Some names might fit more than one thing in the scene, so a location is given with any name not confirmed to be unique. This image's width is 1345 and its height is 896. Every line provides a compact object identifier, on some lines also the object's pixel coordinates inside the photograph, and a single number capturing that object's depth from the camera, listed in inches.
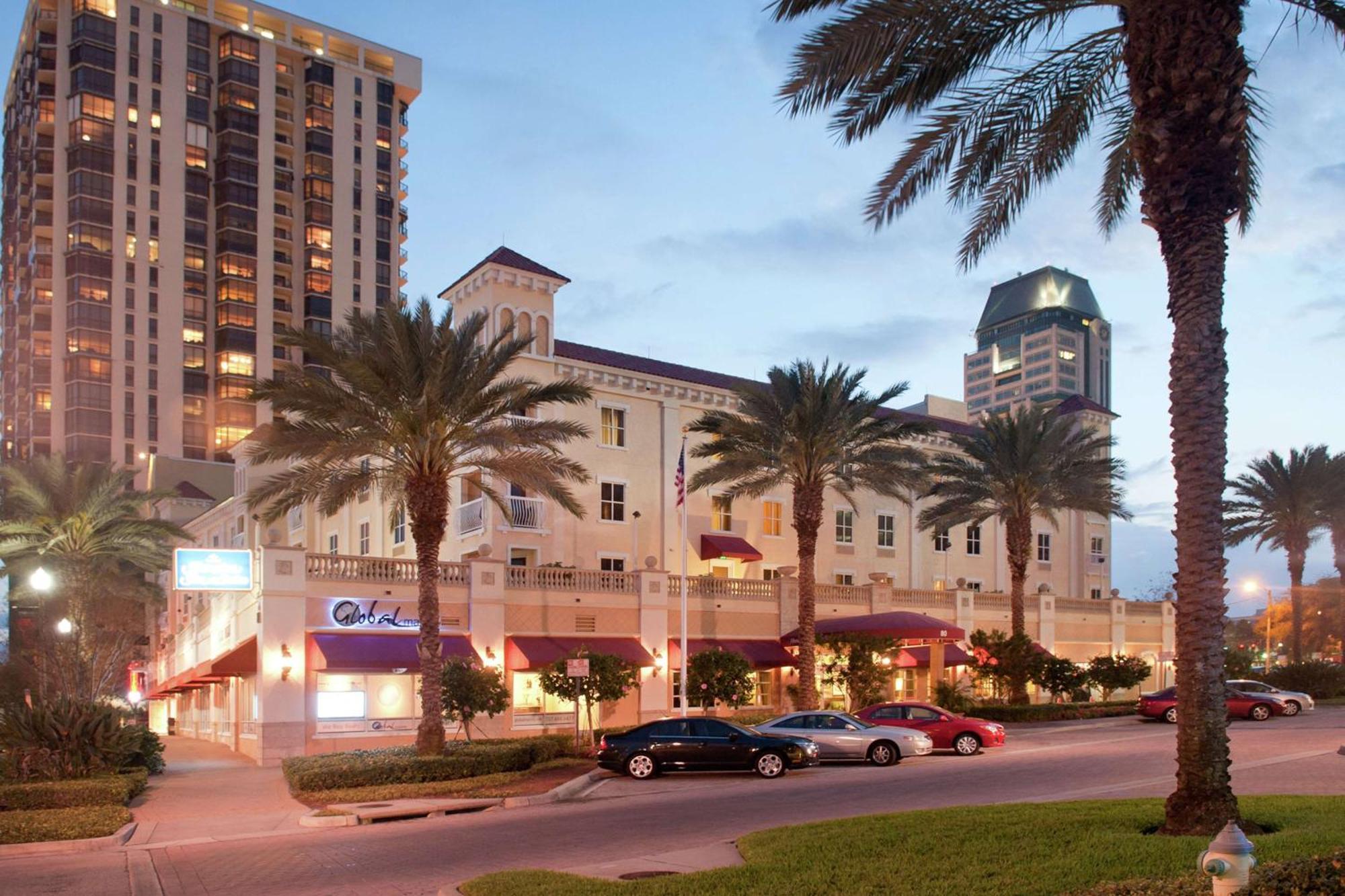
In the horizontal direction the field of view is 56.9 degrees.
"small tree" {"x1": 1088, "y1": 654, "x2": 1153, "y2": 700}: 1995.6
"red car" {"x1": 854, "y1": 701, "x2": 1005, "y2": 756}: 1312.7
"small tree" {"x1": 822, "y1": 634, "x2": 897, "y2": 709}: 1695.4
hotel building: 1393.9
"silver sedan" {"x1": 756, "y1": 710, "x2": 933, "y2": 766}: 1222.3
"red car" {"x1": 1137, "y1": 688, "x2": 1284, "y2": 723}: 1702.8
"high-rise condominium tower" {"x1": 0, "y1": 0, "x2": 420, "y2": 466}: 4352.9
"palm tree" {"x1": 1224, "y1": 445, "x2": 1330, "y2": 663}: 2347.4
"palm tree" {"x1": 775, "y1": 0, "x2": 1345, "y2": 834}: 508.7
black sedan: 1088.8
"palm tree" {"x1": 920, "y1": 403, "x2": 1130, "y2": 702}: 1894.7
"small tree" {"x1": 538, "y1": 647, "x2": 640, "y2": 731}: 1370.6
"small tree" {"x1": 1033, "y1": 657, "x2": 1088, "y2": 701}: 1923.0
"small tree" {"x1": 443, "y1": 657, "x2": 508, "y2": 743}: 1291.8
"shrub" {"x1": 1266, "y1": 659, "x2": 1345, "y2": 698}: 2221.9
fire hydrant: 309.6
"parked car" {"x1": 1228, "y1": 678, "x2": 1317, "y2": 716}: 1750.7
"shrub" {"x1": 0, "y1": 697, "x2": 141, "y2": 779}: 952.9
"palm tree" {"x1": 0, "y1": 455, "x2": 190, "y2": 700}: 1878.7
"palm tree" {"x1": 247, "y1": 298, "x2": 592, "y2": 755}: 1133.1
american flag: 1403.8
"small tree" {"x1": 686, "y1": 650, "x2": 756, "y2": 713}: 1561.3
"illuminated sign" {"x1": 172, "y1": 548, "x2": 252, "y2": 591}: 1358.3
